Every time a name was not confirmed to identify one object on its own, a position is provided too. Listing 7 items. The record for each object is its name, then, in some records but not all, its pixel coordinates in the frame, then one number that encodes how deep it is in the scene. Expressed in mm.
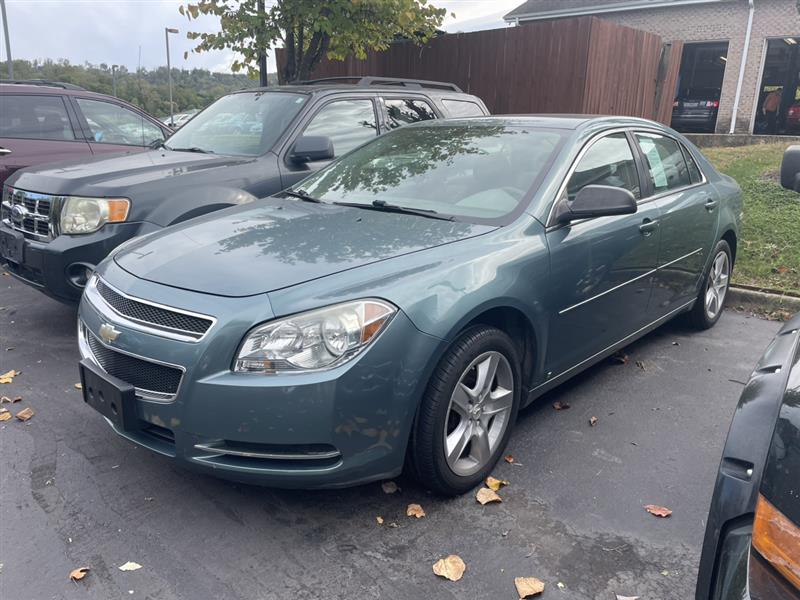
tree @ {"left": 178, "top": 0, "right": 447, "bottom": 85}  8023
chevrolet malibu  2467
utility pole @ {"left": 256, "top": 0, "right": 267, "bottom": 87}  8164
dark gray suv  4320
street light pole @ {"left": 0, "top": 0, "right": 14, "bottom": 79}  15523
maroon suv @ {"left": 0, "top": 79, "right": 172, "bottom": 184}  6707
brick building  17594
